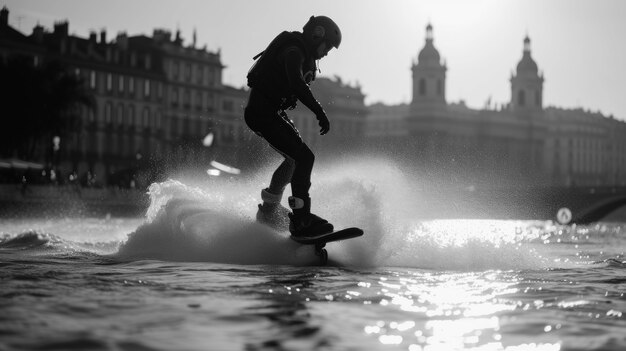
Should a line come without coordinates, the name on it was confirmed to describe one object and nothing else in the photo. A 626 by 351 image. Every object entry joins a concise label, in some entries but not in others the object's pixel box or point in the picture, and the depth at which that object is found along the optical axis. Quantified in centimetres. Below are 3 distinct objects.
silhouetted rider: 869
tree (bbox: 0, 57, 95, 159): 6041
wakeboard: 834
